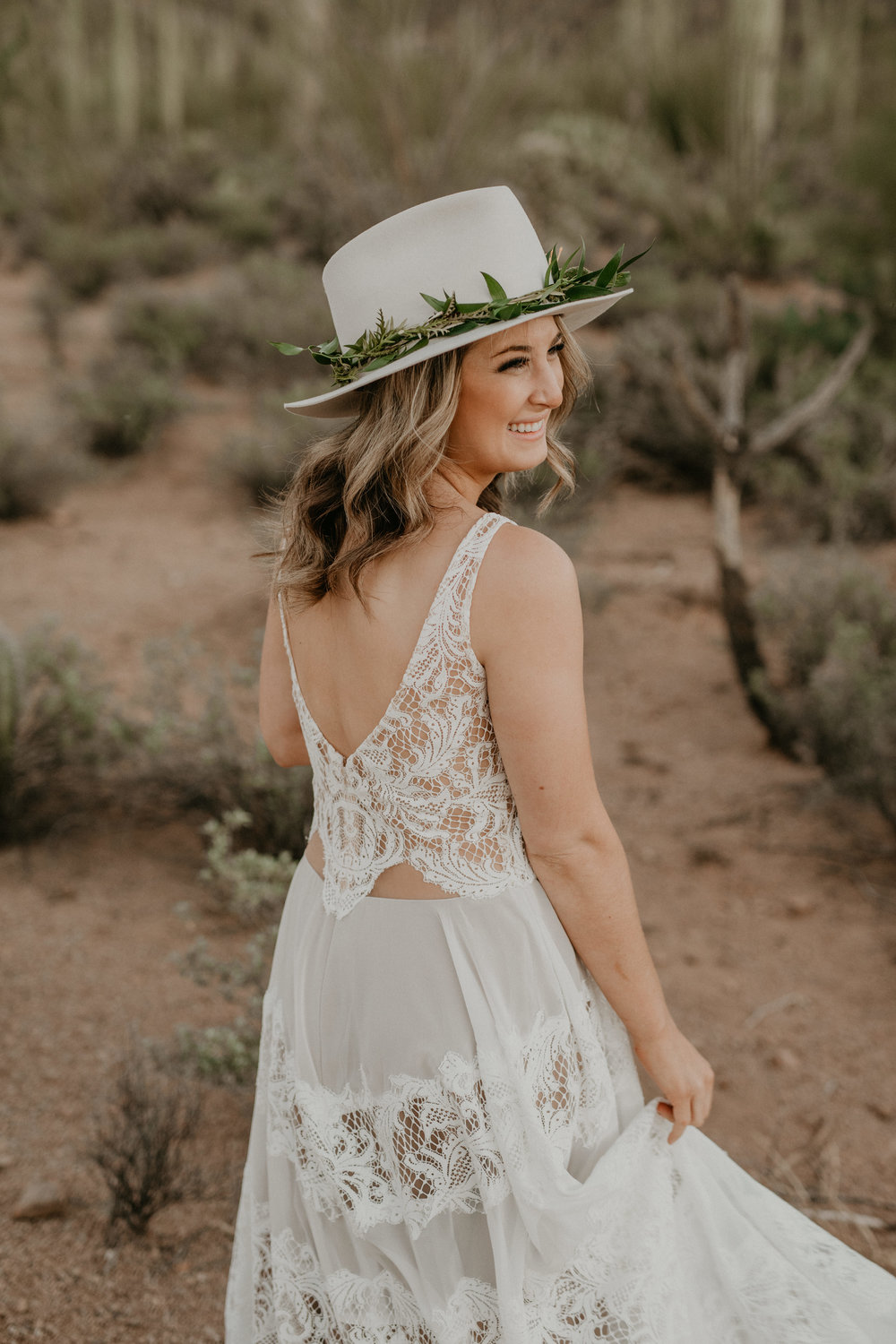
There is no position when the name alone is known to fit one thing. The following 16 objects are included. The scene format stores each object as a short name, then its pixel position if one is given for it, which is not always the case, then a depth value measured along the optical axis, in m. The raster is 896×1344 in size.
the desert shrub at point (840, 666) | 3.90
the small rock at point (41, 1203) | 2.38
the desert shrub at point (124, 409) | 7.44
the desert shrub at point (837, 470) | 6.16
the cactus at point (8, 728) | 3.72
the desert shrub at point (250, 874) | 2.75
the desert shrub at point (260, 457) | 6.61
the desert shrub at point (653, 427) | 7.23
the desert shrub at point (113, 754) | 3.72
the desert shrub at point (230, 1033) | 2.55
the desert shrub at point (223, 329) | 8.62
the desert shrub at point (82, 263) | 11.03
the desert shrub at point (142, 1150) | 2.29
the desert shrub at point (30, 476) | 6.37
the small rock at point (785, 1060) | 3.03
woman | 1.39
